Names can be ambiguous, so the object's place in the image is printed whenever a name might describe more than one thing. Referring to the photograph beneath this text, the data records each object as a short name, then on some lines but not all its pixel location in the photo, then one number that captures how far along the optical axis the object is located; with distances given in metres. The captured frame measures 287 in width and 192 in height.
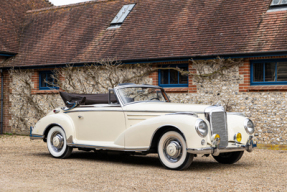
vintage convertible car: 6.87
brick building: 11.70
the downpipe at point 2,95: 16.69
